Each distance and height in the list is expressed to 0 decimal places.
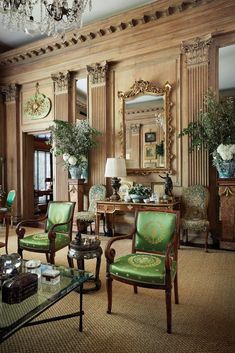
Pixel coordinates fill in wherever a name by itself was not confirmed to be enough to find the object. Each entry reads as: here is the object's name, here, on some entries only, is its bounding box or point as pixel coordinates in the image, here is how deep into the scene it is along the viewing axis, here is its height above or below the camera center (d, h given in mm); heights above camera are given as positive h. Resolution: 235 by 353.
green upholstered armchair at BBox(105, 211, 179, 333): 2141 -769
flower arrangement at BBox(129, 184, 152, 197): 4785 -267
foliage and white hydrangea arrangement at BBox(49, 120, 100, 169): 5562 +780
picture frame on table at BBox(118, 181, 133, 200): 5445 -222
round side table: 2676 -748
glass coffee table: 1555 -848
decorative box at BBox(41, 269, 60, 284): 2078 -788
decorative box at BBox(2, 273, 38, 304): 1787 -765
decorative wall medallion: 6680 +1833
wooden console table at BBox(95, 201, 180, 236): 4441 -524
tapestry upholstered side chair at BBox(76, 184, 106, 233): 5156 -613
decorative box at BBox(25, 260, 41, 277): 2264 -770
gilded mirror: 5102 +966
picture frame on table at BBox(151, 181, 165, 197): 5168 -216
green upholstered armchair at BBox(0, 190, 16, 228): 6078 -485
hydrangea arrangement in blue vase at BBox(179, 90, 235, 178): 4172 +687
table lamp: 4844 +155
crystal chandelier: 3168 +2086
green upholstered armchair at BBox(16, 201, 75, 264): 3170 -737
